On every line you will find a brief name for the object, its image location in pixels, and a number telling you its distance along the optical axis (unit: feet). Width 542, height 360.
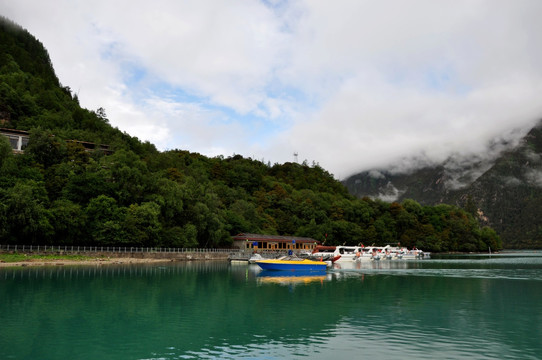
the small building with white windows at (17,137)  311.47
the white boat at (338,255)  311.88
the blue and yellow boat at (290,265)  195.11
